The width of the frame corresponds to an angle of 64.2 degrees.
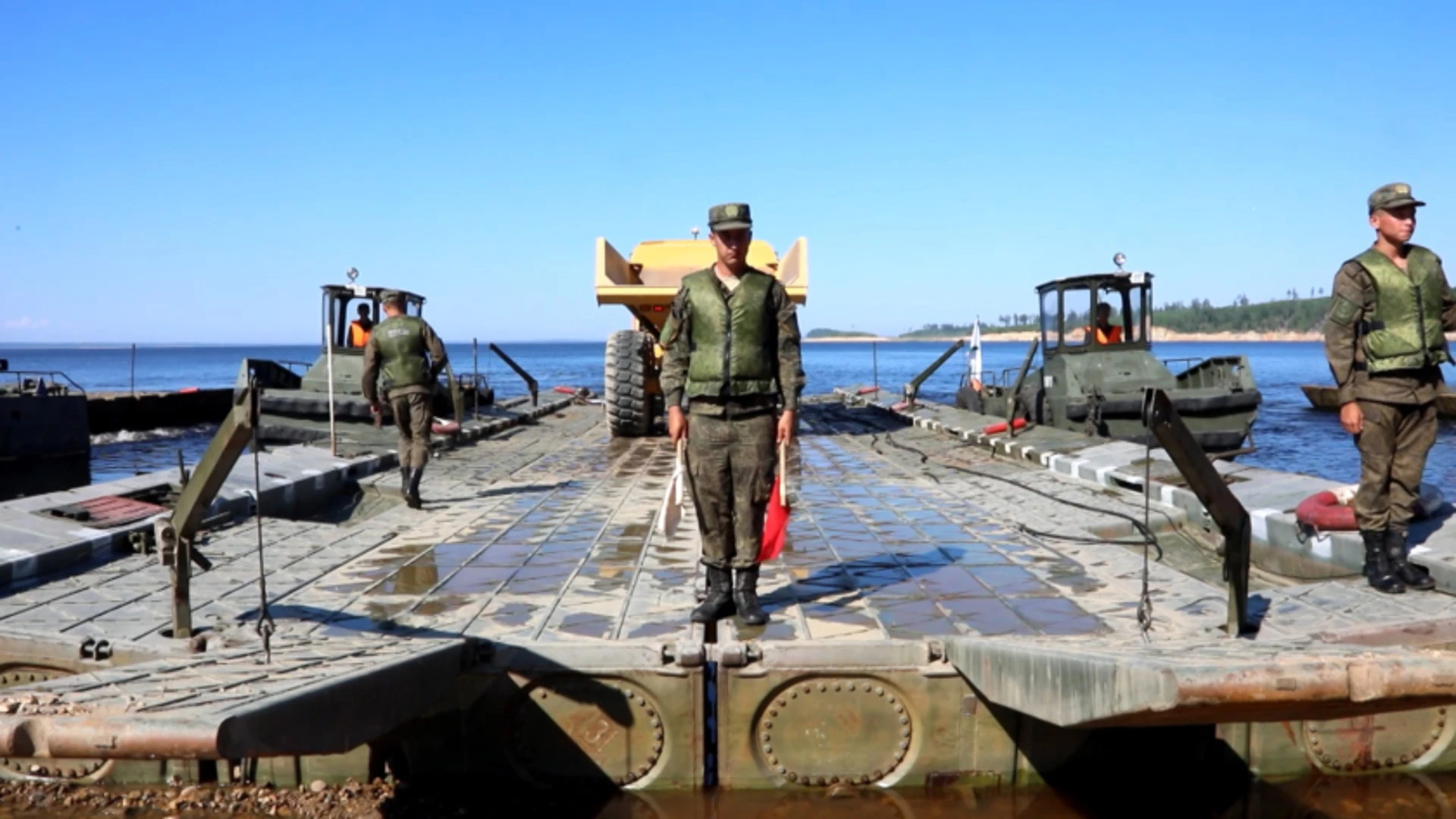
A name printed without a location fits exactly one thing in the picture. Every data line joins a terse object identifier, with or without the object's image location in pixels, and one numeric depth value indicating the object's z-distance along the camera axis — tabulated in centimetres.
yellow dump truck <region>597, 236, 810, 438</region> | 1418
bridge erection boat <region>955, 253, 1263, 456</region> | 1424
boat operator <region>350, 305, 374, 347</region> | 1595
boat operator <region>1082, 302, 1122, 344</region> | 1495
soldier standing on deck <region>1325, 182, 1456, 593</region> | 504
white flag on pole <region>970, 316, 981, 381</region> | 2192
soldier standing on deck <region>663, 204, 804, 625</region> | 501
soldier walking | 870
